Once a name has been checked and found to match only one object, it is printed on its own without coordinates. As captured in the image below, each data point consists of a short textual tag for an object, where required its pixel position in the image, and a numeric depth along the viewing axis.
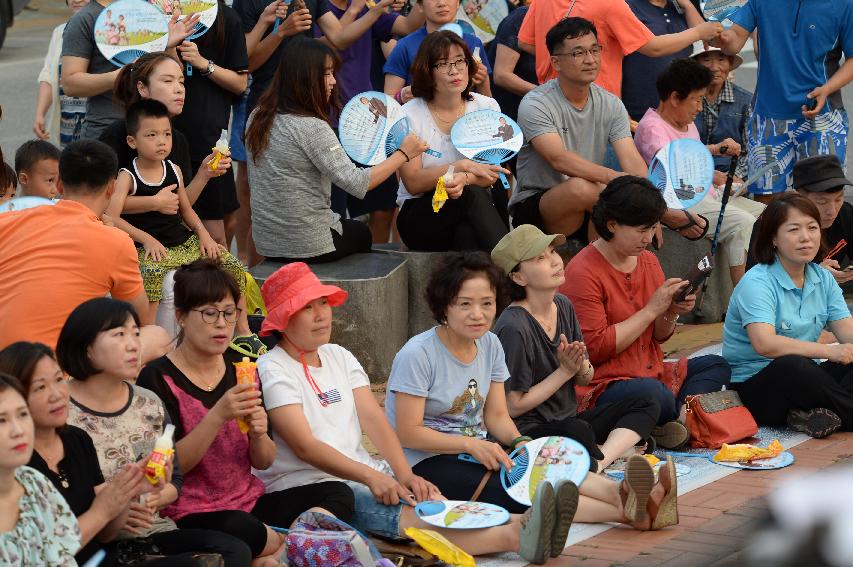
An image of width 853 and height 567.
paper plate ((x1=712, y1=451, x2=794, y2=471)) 11.40
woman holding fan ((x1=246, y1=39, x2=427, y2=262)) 13.35
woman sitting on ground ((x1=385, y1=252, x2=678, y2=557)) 9.86
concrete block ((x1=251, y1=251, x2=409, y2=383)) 13.71
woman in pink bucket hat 9.41
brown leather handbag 11.97
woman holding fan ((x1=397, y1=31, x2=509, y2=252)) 14.26
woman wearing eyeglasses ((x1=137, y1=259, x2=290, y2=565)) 8.77
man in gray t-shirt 14.94
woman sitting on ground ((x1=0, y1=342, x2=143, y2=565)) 7.59
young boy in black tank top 12.32
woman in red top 11.98
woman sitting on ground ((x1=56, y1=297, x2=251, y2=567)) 8.29
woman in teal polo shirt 12.21
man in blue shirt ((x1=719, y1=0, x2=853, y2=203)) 16.66
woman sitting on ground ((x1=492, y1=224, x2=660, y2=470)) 10.98
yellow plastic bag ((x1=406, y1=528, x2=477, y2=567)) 8.94
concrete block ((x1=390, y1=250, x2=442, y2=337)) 14.65
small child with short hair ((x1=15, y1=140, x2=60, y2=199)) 12.22
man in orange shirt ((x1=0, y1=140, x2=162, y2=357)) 9.79
